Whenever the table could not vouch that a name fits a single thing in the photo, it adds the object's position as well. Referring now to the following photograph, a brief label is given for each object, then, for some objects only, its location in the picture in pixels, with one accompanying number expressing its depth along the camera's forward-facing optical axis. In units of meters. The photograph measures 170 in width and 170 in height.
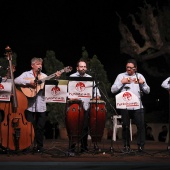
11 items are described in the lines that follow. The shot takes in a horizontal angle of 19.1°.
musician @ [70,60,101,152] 8.97
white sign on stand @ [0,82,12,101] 8.48
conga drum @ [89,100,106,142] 9.01
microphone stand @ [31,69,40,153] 8.66
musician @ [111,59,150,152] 9.15
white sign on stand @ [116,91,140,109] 8.84
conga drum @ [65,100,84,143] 8.84
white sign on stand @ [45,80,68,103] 8.45
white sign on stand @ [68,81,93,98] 8.48
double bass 8.63
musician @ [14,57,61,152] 8.84
